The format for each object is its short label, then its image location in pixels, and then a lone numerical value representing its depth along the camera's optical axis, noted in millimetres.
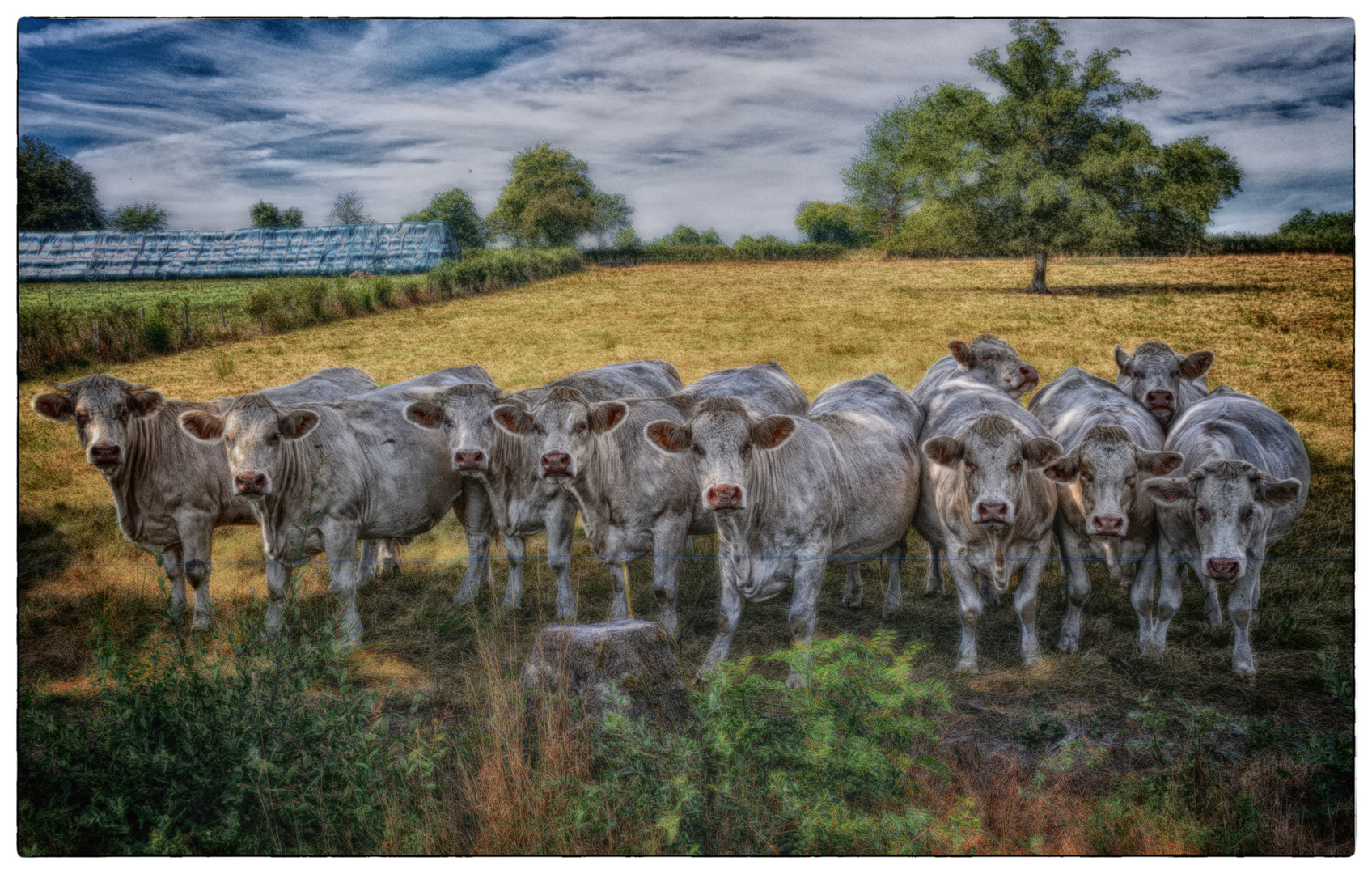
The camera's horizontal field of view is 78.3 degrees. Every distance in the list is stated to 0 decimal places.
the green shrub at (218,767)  4125
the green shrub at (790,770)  4047
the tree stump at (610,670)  4793
